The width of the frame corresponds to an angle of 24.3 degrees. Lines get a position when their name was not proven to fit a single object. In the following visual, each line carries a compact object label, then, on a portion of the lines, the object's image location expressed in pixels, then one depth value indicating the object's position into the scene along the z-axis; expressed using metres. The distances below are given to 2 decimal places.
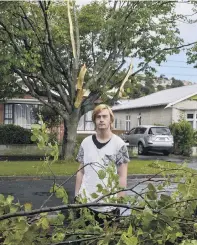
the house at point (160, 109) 32.62
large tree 16.98
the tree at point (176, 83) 104.44
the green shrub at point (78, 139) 19.85
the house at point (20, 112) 32.78
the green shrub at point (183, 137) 26.83
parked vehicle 25.94
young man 3.86
